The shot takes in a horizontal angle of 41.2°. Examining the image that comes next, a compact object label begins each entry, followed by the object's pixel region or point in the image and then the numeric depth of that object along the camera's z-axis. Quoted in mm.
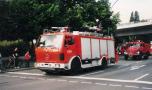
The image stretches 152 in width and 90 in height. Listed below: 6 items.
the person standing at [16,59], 16801
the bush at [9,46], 20218
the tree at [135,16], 105429
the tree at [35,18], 20326
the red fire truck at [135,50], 24089
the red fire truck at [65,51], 12786
